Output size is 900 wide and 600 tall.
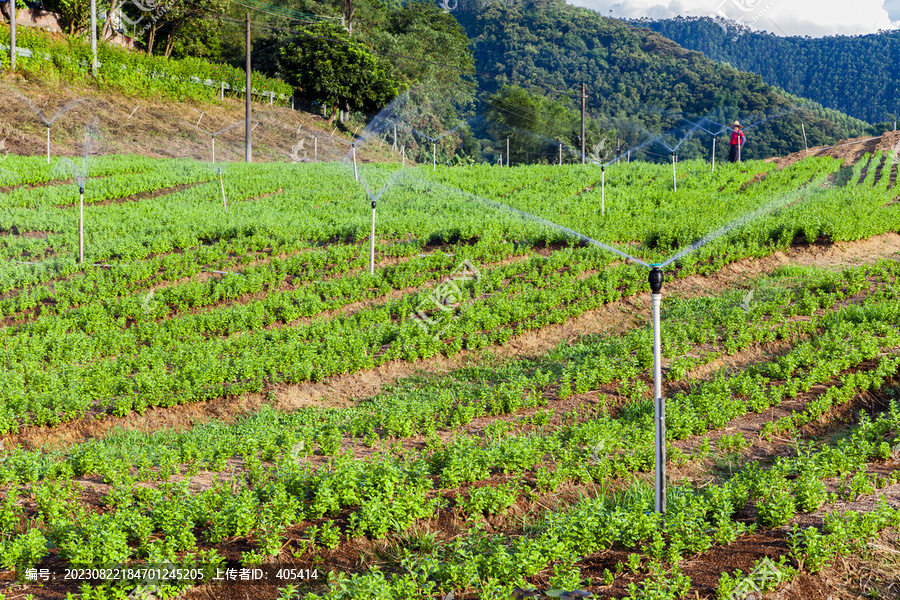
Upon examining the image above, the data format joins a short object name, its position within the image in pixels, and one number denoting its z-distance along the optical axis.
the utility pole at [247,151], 40.56
